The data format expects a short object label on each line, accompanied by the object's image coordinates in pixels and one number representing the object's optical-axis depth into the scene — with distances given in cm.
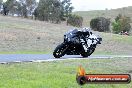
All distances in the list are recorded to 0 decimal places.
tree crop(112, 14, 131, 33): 11294
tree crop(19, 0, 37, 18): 10981
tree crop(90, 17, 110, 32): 10988
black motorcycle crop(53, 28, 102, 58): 2298
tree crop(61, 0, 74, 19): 10862
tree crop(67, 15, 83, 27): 11600
